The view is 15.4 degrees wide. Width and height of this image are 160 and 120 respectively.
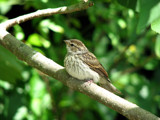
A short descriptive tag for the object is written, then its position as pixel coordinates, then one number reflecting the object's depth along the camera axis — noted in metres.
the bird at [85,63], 7.65
